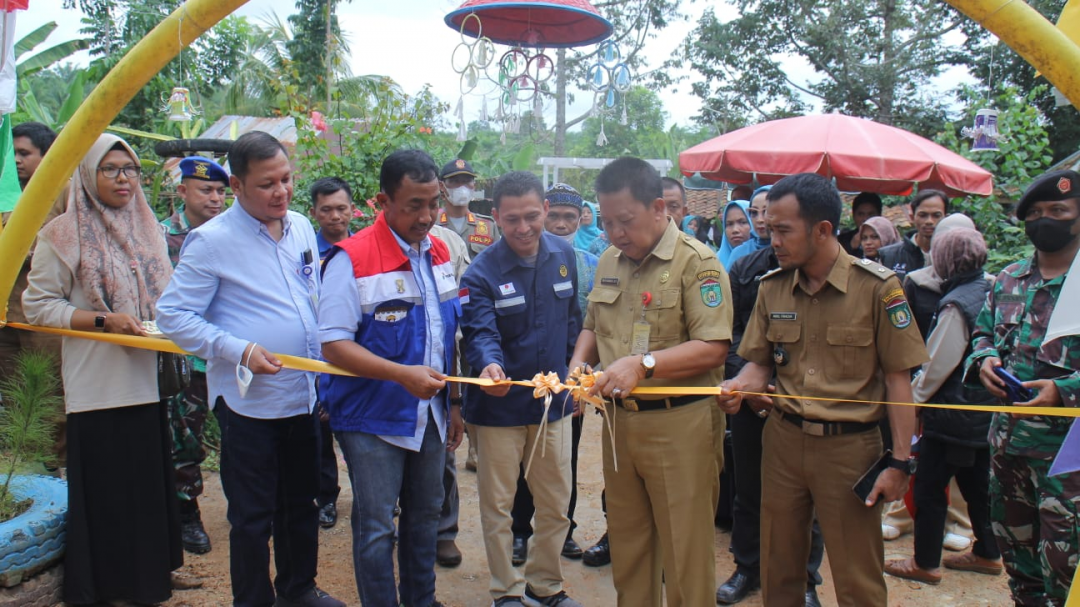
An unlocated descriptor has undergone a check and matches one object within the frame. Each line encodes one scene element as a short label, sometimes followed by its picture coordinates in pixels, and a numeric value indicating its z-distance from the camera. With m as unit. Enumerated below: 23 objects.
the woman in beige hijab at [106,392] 3.70
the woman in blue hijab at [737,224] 5.91
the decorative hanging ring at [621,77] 6.68
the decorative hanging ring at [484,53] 5.63
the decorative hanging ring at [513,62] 6.47
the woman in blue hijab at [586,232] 7.35
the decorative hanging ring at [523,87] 6.52
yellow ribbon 3.18
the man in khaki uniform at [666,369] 3.28
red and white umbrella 6.71
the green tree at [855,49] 19.30
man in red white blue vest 3.30
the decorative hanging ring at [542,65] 6.54
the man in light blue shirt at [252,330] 3.35
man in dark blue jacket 3.94
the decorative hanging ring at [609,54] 6.74
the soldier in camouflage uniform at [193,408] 4.75
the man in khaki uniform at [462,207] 5.95
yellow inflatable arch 3.18
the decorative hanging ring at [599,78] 6.73
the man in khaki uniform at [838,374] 3.15
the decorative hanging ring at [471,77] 5.65
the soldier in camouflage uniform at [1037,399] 3.07
